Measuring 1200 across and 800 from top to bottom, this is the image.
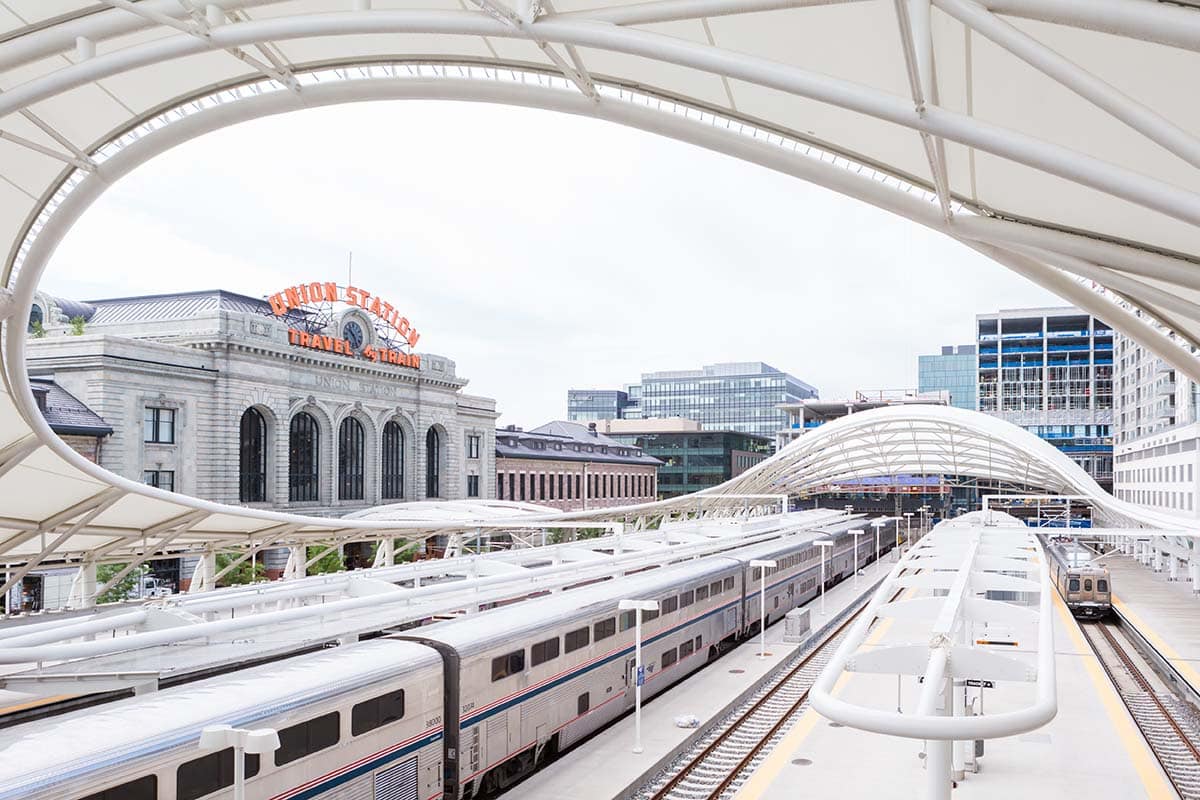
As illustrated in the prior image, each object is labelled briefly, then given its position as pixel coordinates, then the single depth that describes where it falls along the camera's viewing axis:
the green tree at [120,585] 36.01
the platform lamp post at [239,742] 9.55
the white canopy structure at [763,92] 8.84
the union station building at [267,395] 45.06
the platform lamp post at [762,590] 28.72
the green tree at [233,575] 42.88
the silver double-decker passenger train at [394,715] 9.88
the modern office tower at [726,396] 175.88
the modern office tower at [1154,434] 55.88
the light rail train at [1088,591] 39.31
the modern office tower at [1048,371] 132.88
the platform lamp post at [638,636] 18.42
